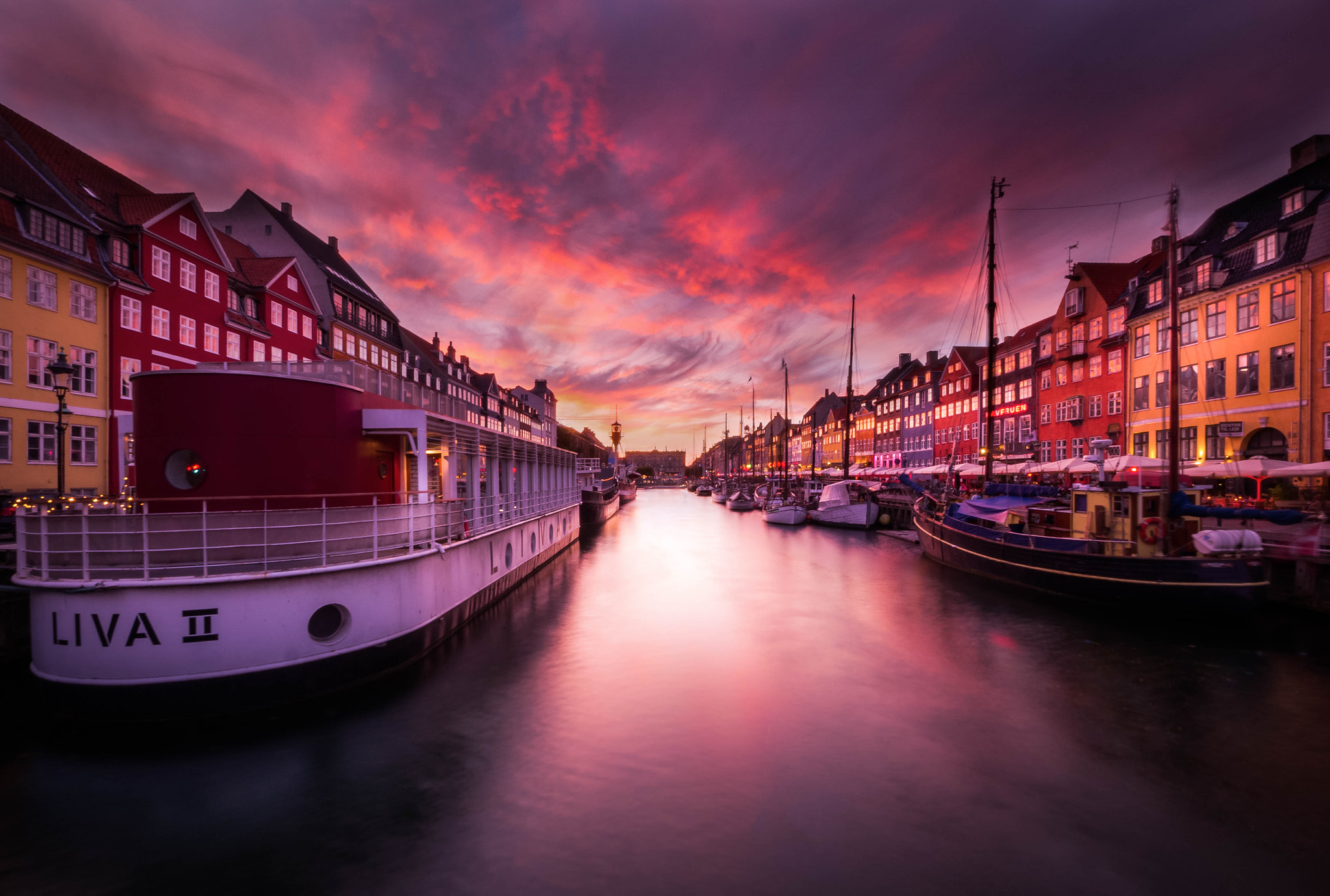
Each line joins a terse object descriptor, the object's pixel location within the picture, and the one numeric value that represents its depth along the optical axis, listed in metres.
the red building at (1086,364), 39.50
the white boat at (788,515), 54.66
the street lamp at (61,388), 13.52
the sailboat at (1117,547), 16.23
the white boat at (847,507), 49.28
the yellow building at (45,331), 21.52
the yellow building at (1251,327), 26.00
